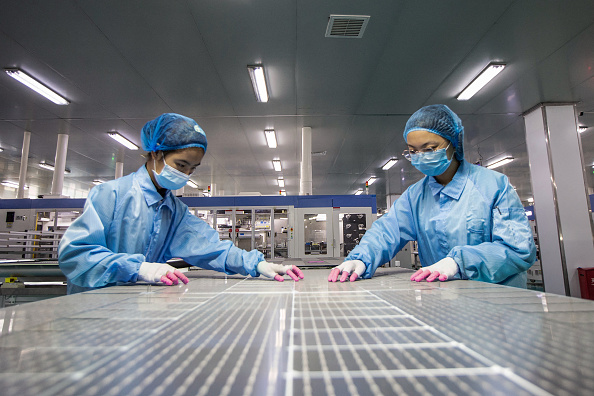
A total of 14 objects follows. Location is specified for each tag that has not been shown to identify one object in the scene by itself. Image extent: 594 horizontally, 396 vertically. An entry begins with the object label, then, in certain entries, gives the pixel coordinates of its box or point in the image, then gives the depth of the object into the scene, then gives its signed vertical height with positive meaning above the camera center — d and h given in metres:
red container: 4.25 -0.62
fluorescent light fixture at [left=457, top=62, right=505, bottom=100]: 4.05 +2.40
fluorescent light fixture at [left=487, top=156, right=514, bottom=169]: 8.06 +2.25
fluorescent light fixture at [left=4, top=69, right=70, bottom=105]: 4.05 +2.37
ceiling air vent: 3.23 +2.50
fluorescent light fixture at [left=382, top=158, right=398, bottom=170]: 8.31 +2.30
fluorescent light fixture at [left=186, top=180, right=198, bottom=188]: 10.65 +2.21
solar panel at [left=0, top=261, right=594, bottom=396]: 0.30 -0.15
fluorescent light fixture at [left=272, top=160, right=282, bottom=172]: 8.55 +2.35
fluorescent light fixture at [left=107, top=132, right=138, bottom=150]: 6.21 +2.30
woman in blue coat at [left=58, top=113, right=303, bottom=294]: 1.10 +0.05
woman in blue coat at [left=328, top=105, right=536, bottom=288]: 1.18 +0.09
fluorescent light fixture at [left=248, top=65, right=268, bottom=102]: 4.11 +2.42
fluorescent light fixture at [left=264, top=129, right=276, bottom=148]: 6.32 +2.38
